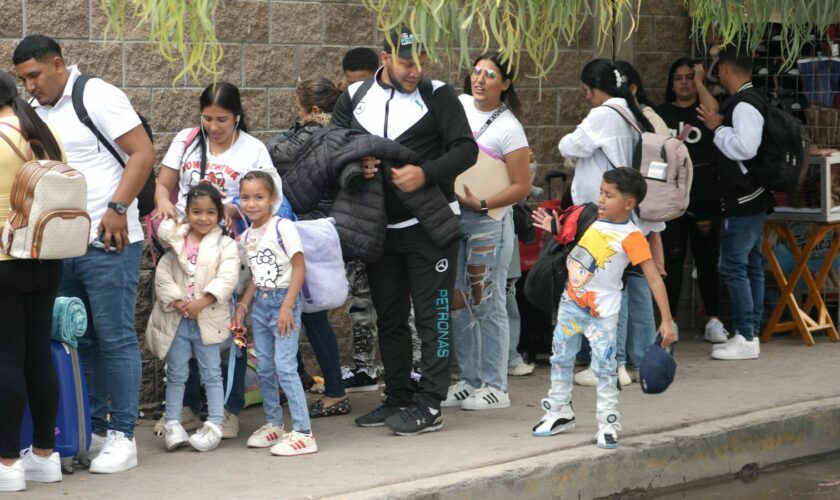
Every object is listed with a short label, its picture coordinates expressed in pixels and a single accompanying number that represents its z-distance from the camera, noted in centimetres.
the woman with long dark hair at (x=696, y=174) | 942
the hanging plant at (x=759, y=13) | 624
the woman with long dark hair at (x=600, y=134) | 801
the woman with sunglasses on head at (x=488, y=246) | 746
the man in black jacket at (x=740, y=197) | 898
